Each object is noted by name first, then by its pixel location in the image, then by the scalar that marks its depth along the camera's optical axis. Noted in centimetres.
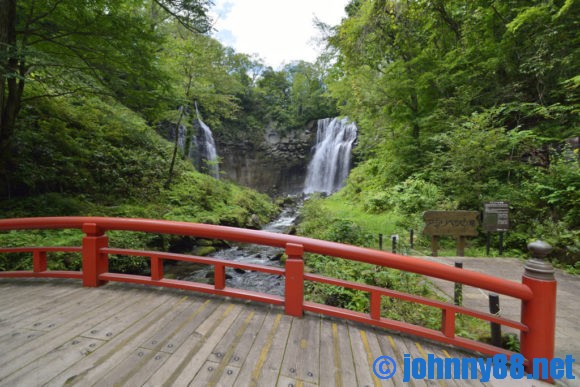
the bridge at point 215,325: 174
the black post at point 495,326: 241
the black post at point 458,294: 305
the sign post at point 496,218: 540
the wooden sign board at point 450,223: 536
